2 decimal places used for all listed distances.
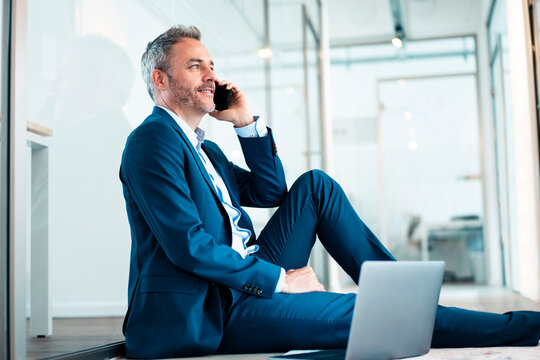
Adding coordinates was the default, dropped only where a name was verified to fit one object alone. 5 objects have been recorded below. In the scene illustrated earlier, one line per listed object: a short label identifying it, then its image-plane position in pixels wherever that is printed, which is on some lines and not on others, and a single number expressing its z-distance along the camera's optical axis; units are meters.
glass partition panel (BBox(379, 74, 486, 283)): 7.82
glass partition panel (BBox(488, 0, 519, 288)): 5.99
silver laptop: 1.45
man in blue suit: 1.70
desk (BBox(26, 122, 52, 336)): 1.71
